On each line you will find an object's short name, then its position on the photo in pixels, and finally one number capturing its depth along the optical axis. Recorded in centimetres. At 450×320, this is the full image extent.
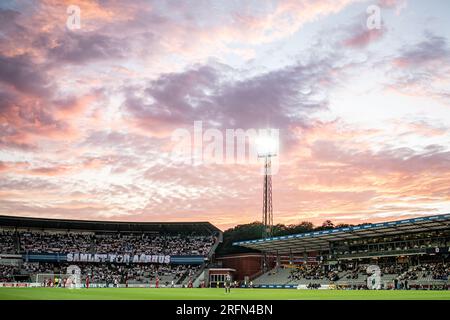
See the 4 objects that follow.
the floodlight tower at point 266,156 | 8231
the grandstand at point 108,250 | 9381
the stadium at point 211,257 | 6694
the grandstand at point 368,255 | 6400
